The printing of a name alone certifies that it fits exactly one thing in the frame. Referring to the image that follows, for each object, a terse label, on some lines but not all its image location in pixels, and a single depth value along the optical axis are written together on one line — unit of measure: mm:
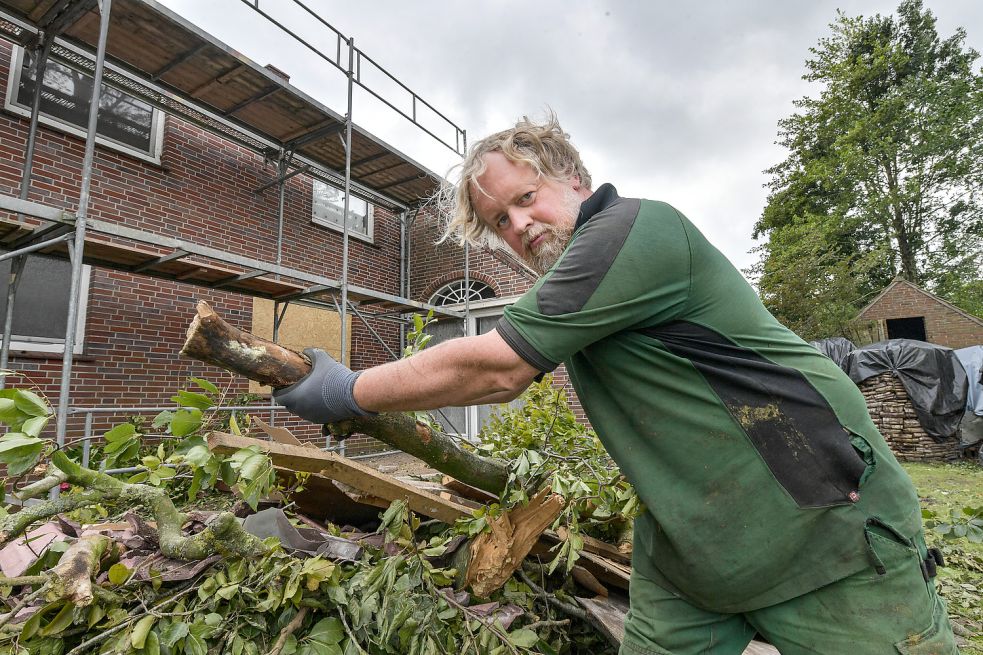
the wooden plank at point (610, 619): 1697
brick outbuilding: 15453
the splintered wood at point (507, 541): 1682
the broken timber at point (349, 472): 1357
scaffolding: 4969
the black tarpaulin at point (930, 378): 8984
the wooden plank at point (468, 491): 2354
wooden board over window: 8008
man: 1143
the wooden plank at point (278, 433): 2102
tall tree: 20719
